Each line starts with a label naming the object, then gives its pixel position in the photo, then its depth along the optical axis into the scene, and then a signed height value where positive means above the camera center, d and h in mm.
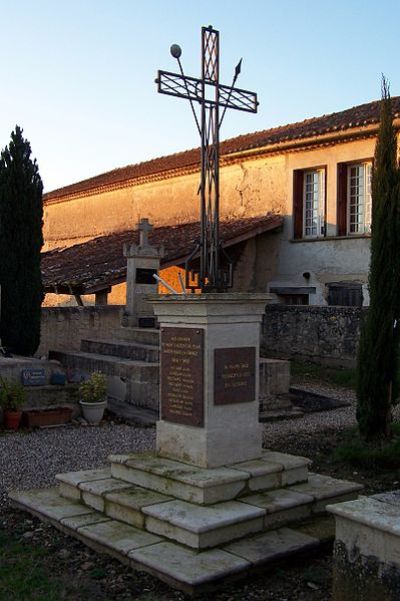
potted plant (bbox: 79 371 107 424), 10148 -1512
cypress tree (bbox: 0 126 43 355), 13789 +1210
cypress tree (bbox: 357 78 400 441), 8070 -124
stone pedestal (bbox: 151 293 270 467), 5727 -671
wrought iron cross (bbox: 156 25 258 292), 8099 +2521
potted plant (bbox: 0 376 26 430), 9641 -1475
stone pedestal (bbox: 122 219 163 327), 14695 +569
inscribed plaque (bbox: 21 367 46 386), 10430 -1207
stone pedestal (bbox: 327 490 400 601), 3436 -1353
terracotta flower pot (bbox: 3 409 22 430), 9578 -1750
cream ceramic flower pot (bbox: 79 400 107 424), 10133 -1697
